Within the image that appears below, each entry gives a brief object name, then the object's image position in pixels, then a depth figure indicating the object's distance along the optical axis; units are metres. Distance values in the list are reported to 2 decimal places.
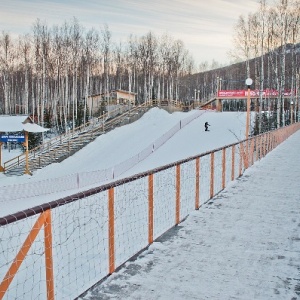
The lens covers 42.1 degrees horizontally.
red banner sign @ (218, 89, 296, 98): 53.81
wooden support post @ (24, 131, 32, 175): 26.48
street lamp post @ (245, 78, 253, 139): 15.34
